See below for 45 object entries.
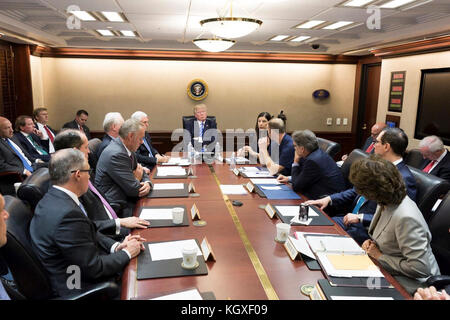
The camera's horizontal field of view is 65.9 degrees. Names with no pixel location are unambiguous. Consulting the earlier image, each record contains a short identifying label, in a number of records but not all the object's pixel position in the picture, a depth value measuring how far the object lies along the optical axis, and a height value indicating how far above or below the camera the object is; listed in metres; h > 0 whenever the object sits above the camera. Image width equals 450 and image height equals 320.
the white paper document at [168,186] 3.15 -0.81
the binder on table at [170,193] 2.91 -0.81
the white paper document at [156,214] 2.39 -0.82
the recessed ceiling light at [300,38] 5.47 +0.99
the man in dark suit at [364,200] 2.50 -0.79
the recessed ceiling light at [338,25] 4.20 +0.94
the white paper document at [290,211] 2.51 -0.81
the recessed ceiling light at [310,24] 4.18 +0.94
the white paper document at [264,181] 3.43 -0.81
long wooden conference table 1.55 -0.84
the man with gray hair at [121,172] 2.86 -0.62
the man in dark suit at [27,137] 4.90 -0.59
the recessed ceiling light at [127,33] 5.16 +0.97
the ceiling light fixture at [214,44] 3.73 +0.59
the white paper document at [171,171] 3.71 -0.81
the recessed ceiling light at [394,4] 3.22 +0.91
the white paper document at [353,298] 1.47 -0.83
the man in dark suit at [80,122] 6.38 -0.48
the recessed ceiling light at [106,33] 5.18 +0.97
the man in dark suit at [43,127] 5.52 -0.51
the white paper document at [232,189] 3.08 -0.81
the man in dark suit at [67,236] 1.65 -0.66
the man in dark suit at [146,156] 4.25 -0.73
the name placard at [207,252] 1.79 -0.80
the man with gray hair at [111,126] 3.83 -0.32
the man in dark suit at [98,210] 2.27 -0.77
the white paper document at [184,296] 1.48 -0.84
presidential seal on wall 7.07 +0.18
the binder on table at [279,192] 2.94 -0.81
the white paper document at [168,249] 1.84 -0.83
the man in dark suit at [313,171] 3.09 -0.63
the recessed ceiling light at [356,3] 3.20 +0.90
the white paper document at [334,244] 1.90 -0.81
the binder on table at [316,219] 2.36 -0.83
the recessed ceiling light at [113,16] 3.93 +0.93
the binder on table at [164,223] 2.26 -0.82
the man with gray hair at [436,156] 3.69 -0.58
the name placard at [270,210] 2.44 -0.79
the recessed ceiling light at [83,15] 3.87 +0.92
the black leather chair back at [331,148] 4.45 -0.61
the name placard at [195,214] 2.39 -0.79
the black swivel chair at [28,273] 1.57 -0.82
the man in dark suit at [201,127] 5.47 -0.46
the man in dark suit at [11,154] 4.20 -0.75
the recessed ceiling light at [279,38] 5.44 +0.99
